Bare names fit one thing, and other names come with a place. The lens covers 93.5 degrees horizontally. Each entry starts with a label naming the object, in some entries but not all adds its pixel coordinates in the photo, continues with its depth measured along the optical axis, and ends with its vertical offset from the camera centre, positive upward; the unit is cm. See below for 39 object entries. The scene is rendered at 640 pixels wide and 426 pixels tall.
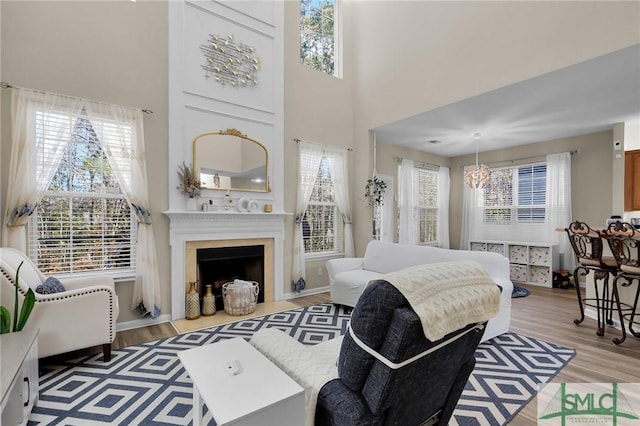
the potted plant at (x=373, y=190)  523 +35
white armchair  226 -82
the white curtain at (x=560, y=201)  548 +16
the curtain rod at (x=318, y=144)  471 +109
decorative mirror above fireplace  385 +66
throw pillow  241 -63
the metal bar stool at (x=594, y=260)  318 -55
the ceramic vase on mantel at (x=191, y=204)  370 +8
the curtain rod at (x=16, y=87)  277 +115
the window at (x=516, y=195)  593 +31
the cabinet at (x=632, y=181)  448 +43
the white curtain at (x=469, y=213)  681 -8
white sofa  309 -72
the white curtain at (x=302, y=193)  463 +27
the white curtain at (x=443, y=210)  706 +0
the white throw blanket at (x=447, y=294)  104 -32
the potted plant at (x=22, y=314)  197 -70
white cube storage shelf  546 -95
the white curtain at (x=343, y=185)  518 +44
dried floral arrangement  365 +33
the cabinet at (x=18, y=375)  151 -90
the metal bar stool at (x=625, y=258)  281 -48
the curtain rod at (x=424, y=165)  665 +104
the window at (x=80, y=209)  295 +1
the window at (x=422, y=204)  629 +13
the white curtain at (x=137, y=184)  327 +29
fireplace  362 -38
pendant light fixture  522 +59
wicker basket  371 -111
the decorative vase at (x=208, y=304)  373 -117
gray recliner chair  105 -61
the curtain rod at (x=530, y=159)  545 +104
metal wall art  391 +202
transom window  500 +303
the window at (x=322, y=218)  498 -14
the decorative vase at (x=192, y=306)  360 -115
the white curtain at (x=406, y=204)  626 +13
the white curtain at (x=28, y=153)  275 +55
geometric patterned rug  188 -129
